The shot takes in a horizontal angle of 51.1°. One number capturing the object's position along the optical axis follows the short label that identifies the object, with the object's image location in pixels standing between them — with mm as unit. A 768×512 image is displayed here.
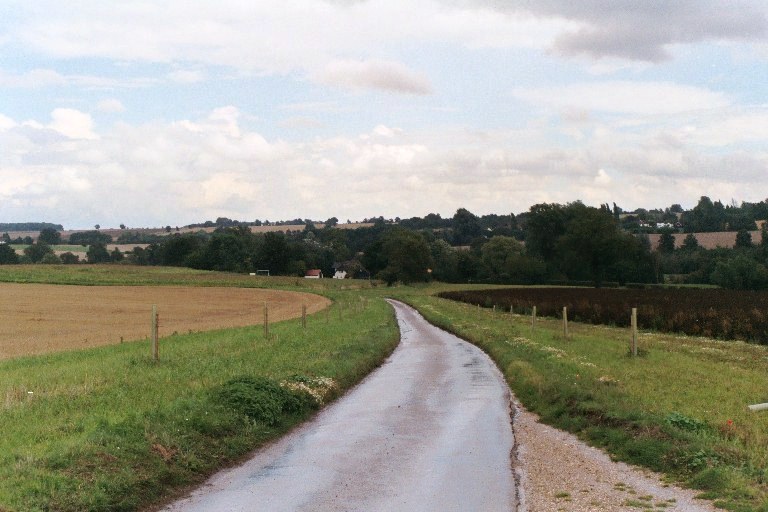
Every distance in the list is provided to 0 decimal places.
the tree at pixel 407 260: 142000
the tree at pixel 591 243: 113312
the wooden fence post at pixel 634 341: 23608
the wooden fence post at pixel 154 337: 21056
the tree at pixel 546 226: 143125
